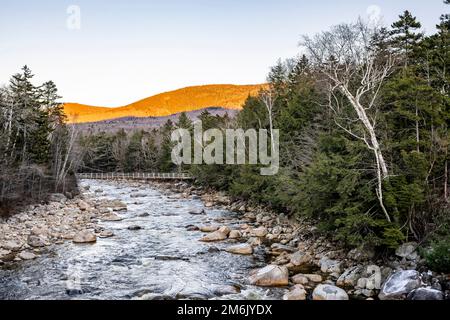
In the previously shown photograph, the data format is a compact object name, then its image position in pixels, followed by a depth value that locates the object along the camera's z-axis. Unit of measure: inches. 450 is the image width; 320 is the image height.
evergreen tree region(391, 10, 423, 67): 804.6
